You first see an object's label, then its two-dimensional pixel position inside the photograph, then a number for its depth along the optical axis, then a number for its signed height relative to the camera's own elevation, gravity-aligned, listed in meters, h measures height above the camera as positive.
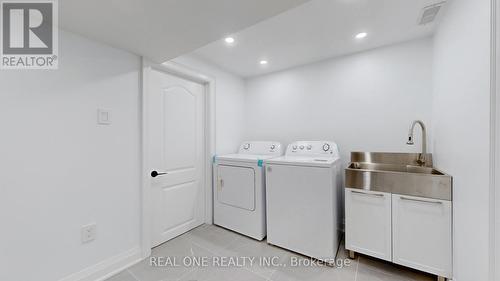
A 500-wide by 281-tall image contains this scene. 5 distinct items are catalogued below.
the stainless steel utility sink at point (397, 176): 1.45 -0.32
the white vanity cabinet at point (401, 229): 1.43 -0.75
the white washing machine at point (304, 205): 1.75 -0.65
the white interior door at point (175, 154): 2.02 -0.16
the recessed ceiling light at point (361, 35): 1.87 +1.06
